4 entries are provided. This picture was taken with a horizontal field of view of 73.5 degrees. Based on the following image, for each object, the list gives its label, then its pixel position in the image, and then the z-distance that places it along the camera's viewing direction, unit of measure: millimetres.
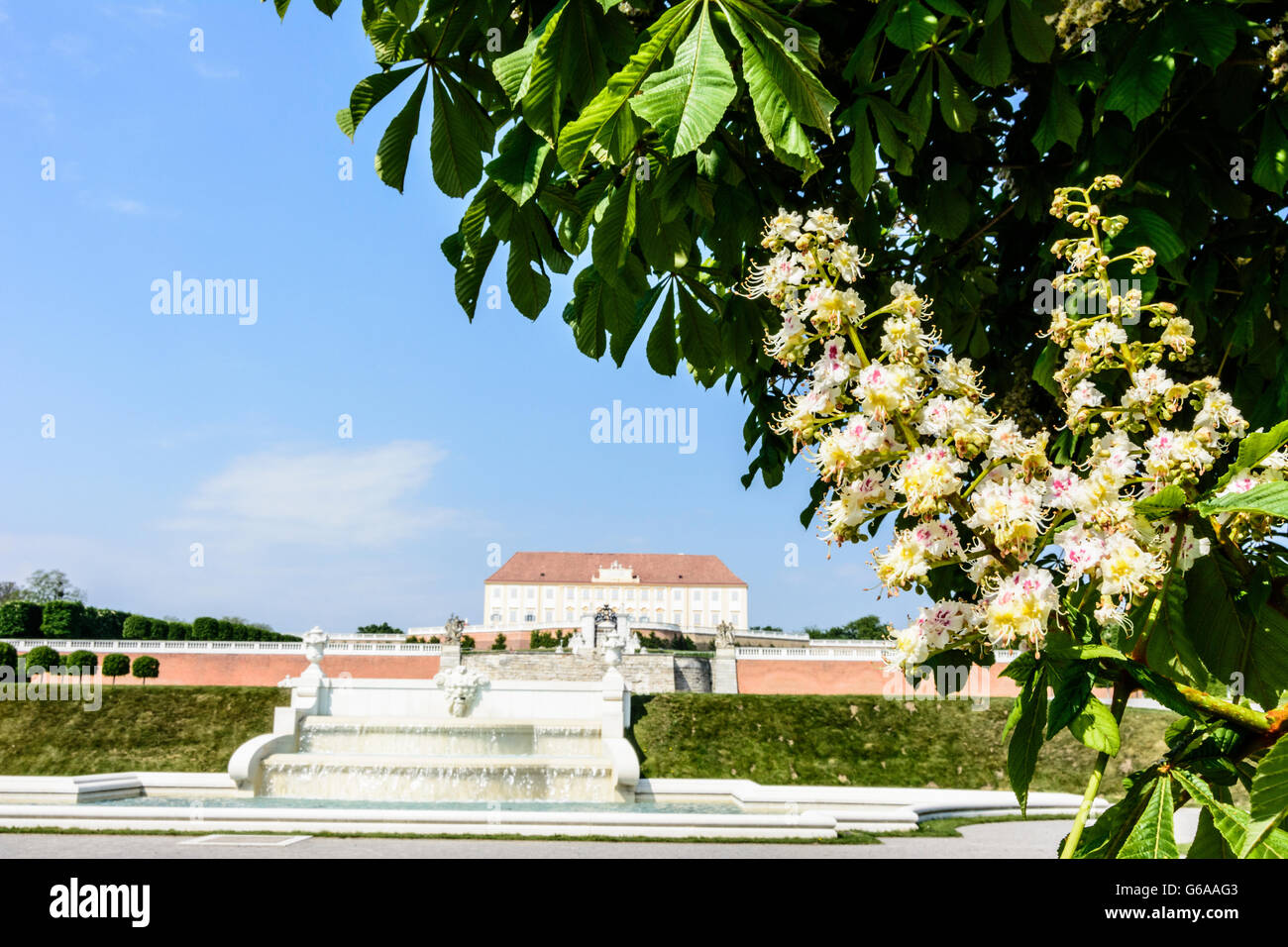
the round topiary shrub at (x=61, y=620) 35469
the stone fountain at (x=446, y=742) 13648
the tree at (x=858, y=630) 46897
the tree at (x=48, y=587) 59375
